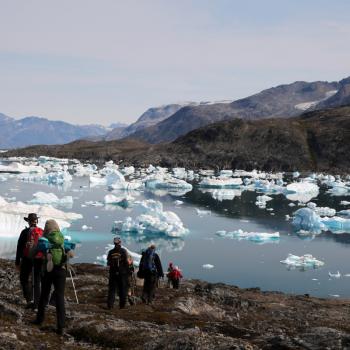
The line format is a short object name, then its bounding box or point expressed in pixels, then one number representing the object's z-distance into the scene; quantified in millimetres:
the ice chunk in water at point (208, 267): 42144
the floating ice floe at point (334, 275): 40656
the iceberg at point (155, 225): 54719
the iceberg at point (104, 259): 39512
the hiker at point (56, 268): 10944
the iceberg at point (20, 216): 47000
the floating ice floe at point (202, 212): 72700
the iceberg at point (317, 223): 62688
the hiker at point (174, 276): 25266
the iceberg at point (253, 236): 54209
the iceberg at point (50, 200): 70562
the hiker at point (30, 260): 12883
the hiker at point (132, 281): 15655
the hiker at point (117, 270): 15203
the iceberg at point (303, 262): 43988
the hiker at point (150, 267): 17531
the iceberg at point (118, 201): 78188
